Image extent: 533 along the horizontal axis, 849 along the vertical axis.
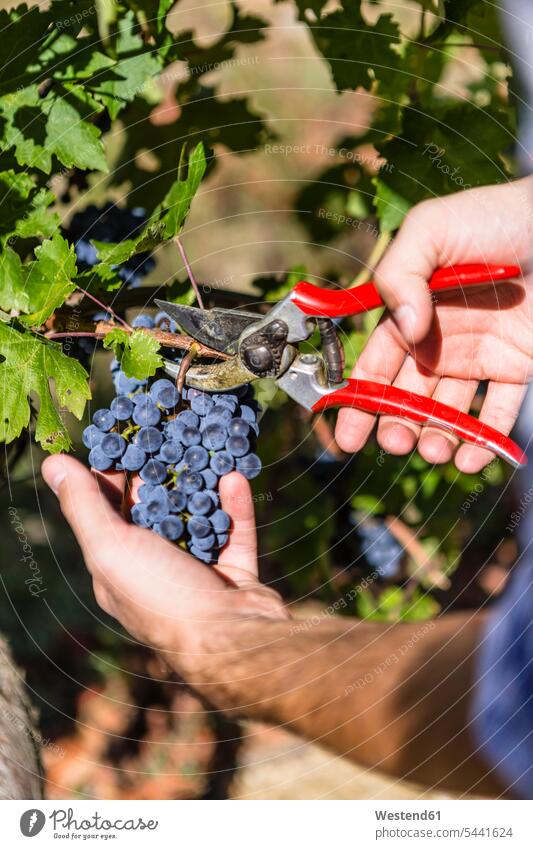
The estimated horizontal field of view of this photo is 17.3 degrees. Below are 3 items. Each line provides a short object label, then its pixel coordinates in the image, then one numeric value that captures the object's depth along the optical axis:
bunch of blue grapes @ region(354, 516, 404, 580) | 1.15
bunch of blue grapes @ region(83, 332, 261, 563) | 0.90
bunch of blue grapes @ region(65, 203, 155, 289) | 0.99
